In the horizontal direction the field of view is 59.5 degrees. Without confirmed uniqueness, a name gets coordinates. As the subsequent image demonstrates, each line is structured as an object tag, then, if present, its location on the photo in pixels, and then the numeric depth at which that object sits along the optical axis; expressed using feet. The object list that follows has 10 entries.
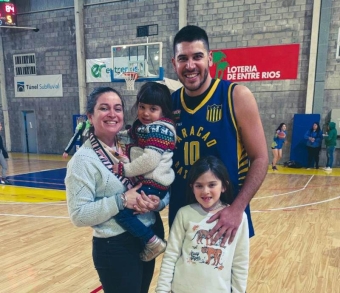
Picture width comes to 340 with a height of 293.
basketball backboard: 34.32
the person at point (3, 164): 23.30
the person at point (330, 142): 28.27
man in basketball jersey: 4.87
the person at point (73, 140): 19.93
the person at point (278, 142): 29.17
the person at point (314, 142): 29.19
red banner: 31.24
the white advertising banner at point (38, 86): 41.98
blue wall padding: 30.40
